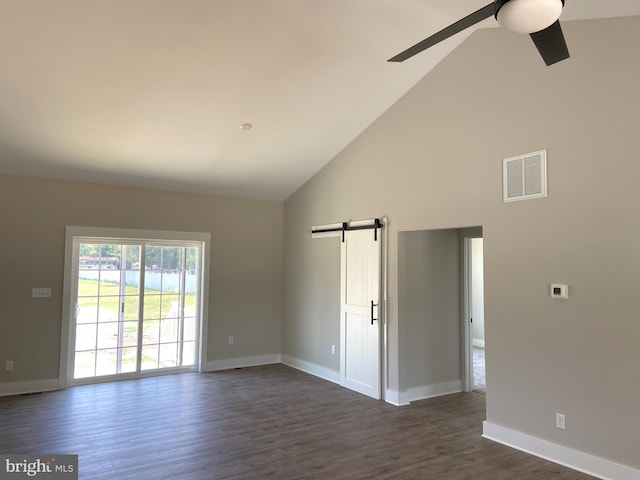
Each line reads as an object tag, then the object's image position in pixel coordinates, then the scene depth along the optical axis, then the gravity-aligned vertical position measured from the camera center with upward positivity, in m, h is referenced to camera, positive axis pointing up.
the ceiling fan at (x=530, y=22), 1.91 +1.23
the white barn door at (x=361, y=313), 5.39 -0.50
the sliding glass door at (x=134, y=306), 5.87 -0.48
